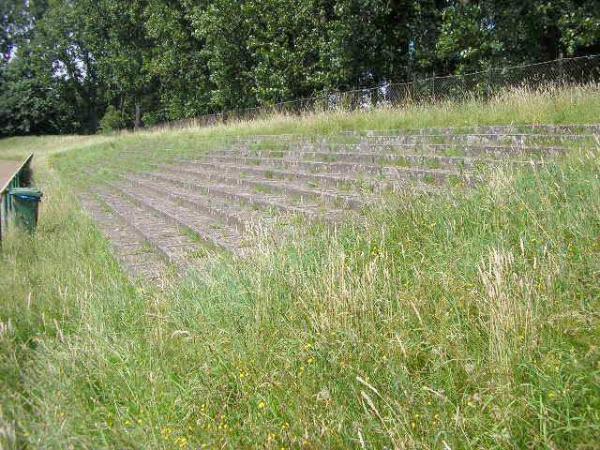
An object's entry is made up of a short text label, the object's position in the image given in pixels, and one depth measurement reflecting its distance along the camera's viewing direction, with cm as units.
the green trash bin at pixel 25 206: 909
